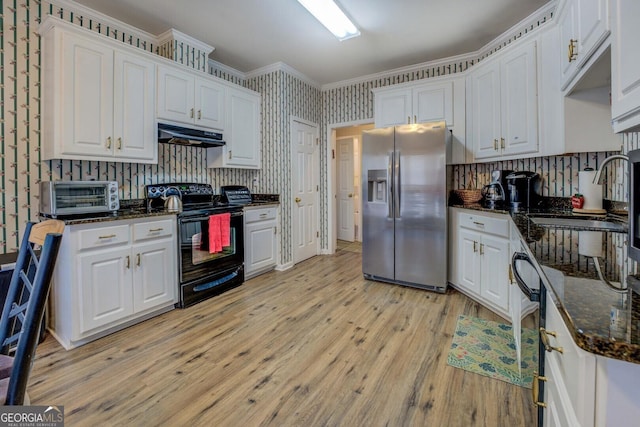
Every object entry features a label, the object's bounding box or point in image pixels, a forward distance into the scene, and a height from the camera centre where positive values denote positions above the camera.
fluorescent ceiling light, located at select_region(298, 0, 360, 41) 2.52 +1.78
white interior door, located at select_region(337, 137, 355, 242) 6.12 +0.45
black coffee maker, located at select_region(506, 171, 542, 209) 2.70 +0.21
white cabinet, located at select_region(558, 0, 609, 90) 1.33 +0.97
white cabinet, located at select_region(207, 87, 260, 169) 3.53 +0.96
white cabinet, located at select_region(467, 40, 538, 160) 2.55 +1.01
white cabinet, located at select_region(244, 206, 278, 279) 3.53 -0.35
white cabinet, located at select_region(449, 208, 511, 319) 2.42 -0.41
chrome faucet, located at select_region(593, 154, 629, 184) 1.33 +0.20
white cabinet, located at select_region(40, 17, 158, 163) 2.20 +0.93
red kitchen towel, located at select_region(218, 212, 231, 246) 3.04 -0.17
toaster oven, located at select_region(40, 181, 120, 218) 2.11 +0.11
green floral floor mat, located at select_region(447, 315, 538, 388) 1.70 -0.93
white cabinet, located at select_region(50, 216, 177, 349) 2.06 -0.50
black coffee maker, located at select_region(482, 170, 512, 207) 2.86 +0.22
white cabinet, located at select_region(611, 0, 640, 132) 0.96 +0.50
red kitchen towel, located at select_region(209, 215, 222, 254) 2.95 -0.23
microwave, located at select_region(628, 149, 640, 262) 0.89 +0.02
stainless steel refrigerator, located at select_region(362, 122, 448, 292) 3.05 +0.07
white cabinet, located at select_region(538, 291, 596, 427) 0.50 -0.34
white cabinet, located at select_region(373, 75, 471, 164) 3.32 +1.26
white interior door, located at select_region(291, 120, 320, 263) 4.33 +0.34
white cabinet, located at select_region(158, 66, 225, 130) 2.86 +1.17
